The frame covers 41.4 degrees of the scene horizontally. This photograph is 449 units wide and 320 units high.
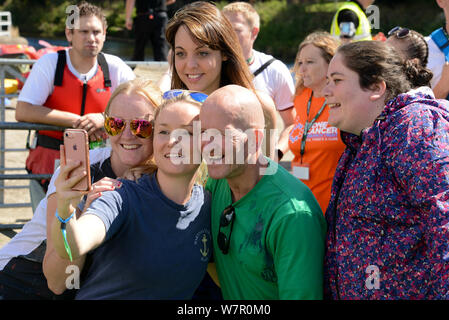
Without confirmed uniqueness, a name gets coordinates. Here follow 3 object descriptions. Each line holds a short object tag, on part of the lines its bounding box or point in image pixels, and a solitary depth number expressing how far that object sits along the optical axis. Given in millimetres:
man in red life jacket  4293
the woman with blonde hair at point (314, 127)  3707
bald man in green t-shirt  2020
